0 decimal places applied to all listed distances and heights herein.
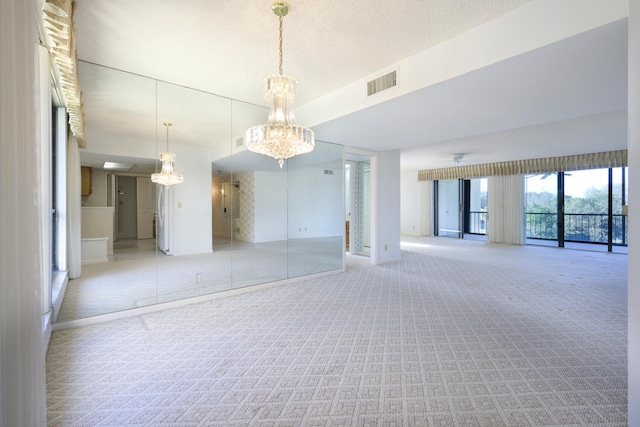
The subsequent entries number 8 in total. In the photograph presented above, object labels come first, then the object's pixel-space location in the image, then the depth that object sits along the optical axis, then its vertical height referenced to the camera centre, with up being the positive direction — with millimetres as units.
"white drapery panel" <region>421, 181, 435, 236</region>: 11469 -28
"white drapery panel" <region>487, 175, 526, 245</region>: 9008 -25
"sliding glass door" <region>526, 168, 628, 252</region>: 7781 +61
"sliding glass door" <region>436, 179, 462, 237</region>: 11281 +54
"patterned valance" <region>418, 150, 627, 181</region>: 7391 +1338
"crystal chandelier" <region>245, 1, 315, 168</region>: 2754 +824
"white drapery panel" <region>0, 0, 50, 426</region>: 964 -42
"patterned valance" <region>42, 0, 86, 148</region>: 1722 +1154
